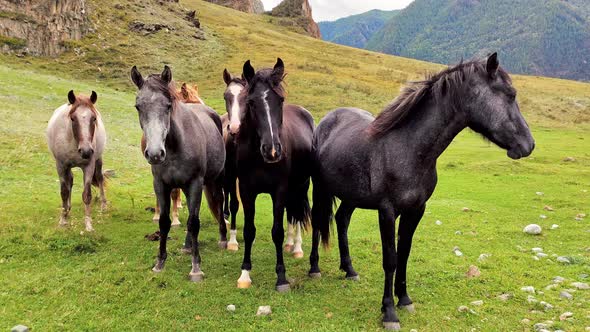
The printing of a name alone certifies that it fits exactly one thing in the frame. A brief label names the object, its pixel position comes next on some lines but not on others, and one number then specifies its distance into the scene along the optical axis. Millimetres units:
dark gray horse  4477
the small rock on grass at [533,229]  8852
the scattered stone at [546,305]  5285
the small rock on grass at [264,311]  5246
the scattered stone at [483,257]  7195
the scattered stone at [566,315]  4989
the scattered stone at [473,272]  6438
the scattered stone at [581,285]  5882
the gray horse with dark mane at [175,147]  5293
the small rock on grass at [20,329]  4555
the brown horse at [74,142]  7410
